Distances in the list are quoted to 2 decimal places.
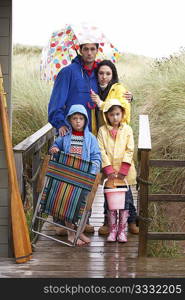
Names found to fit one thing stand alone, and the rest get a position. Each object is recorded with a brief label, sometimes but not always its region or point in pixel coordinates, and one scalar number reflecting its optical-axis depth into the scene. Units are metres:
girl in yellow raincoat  5.64
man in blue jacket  5.97
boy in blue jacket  5.59
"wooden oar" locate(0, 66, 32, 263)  5.11
